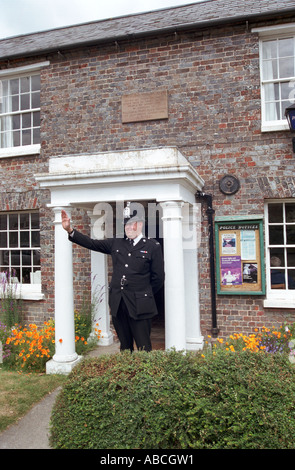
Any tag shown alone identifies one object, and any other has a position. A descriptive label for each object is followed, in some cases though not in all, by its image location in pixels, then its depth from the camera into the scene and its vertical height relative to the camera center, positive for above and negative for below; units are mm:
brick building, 6512 +2085
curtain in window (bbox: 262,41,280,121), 6816 +2943
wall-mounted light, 6250 +2196
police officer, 4875 -374
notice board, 6613 -143
